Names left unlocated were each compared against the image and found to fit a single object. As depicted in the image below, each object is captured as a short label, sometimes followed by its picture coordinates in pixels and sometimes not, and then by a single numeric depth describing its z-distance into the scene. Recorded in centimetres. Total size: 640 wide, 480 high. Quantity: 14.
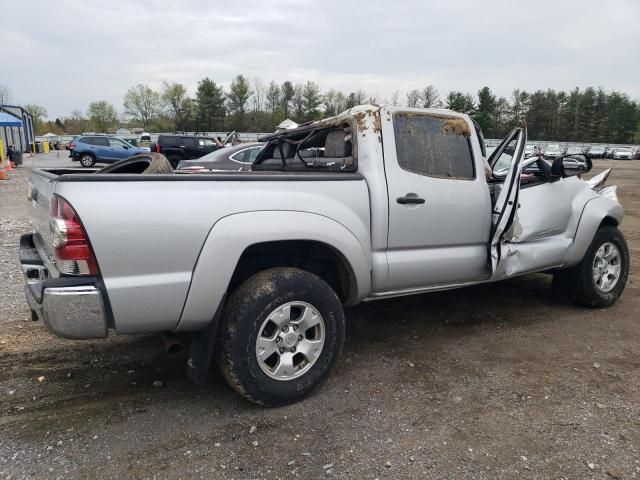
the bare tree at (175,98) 8769
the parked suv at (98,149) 2612
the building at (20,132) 3660
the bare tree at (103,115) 9456
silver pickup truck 247
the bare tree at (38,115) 9081
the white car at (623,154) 5694
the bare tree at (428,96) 6079
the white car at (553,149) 5197
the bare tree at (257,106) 8485
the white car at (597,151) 5856
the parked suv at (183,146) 2203
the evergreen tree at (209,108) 7438
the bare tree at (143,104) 9325
